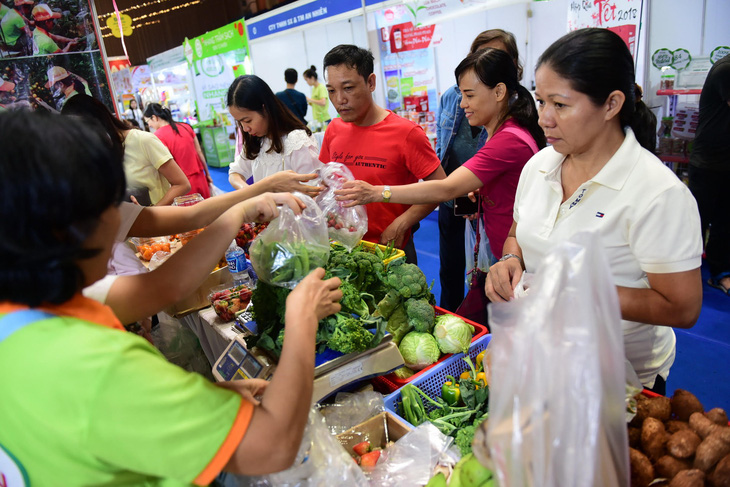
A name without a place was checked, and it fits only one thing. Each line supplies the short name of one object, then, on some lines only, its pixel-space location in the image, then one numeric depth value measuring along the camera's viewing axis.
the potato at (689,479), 0.99
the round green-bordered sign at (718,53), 4.05
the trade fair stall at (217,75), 9.40
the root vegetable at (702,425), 1.08
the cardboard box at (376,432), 1.45
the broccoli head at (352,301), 1.61
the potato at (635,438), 1.18
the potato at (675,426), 1.15
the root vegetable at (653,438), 1.11
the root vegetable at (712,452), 1.02
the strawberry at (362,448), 1.43
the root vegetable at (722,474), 0.98
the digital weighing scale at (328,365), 1.49
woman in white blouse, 3.00
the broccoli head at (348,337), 1.48
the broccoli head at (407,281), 1.88
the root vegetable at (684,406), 1.21
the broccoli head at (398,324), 1.86
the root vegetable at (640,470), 1.07
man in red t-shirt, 2.64
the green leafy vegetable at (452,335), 1.79
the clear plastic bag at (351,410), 1.54
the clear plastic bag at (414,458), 1.30
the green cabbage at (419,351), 1.78
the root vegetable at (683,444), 1.07
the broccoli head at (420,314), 1.82
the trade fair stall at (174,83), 13.15
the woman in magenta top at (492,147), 2.19
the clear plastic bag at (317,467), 1.09
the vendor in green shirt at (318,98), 9.02
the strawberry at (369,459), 1.35
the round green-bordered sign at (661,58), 4.33
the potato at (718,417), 1.14
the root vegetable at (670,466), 1.06
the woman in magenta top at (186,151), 5.00
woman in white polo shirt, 1.25
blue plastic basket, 1.62
